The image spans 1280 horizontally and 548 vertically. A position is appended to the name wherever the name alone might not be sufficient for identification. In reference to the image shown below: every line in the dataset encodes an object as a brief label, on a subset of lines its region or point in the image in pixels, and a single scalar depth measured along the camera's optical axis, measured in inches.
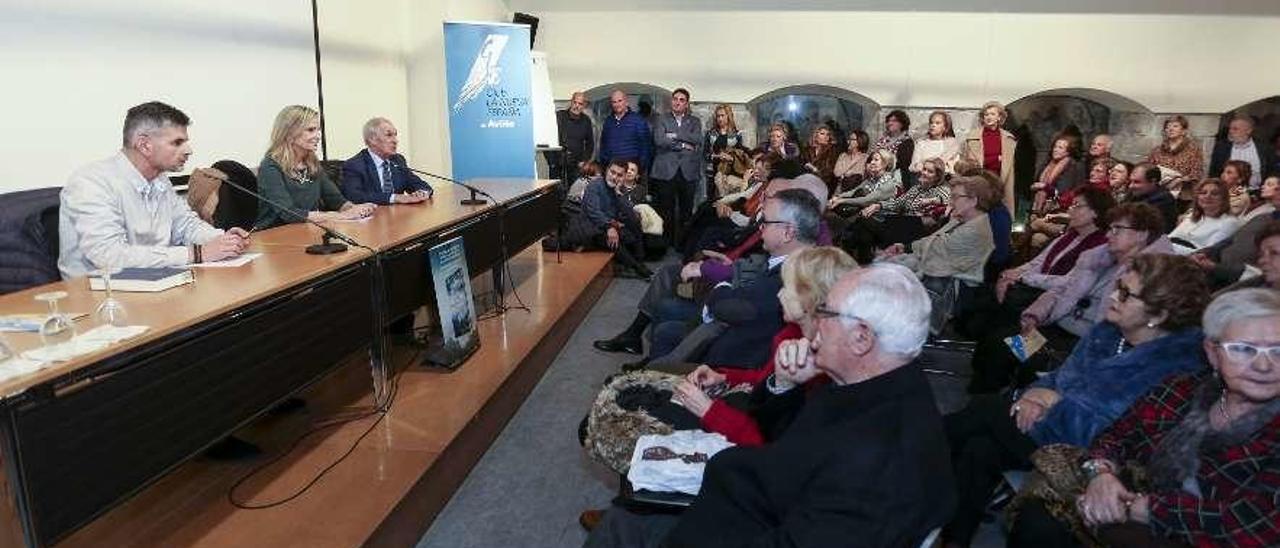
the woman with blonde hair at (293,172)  134.6
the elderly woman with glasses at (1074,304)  115.5
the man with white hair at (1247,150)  242.7
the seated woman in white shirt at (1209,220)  163.9
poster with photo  126.3
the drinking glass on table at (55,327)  68.9
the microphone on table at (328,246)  107.3
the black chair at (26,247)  101.9
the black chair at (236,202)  141.3
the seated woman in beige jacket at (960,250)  145.3
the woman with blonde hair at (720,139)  284.8
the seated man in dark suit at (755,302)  93.9
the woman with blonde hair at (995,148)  245.9
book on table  85.0
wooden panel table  60.8
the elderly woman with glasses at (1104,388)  81.7
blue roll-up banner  241.0
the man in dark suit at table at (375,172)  159.6
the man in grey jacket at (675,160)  271.4
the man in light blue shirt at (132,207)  94.3
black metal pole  201.9
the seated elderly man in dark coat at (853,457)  47.9
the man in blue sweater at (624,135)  270.4
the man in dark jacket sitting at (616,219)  226.1
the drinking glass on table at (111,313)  73.8
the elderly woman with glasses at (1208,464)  60.3
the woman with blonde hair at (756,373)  71.4
